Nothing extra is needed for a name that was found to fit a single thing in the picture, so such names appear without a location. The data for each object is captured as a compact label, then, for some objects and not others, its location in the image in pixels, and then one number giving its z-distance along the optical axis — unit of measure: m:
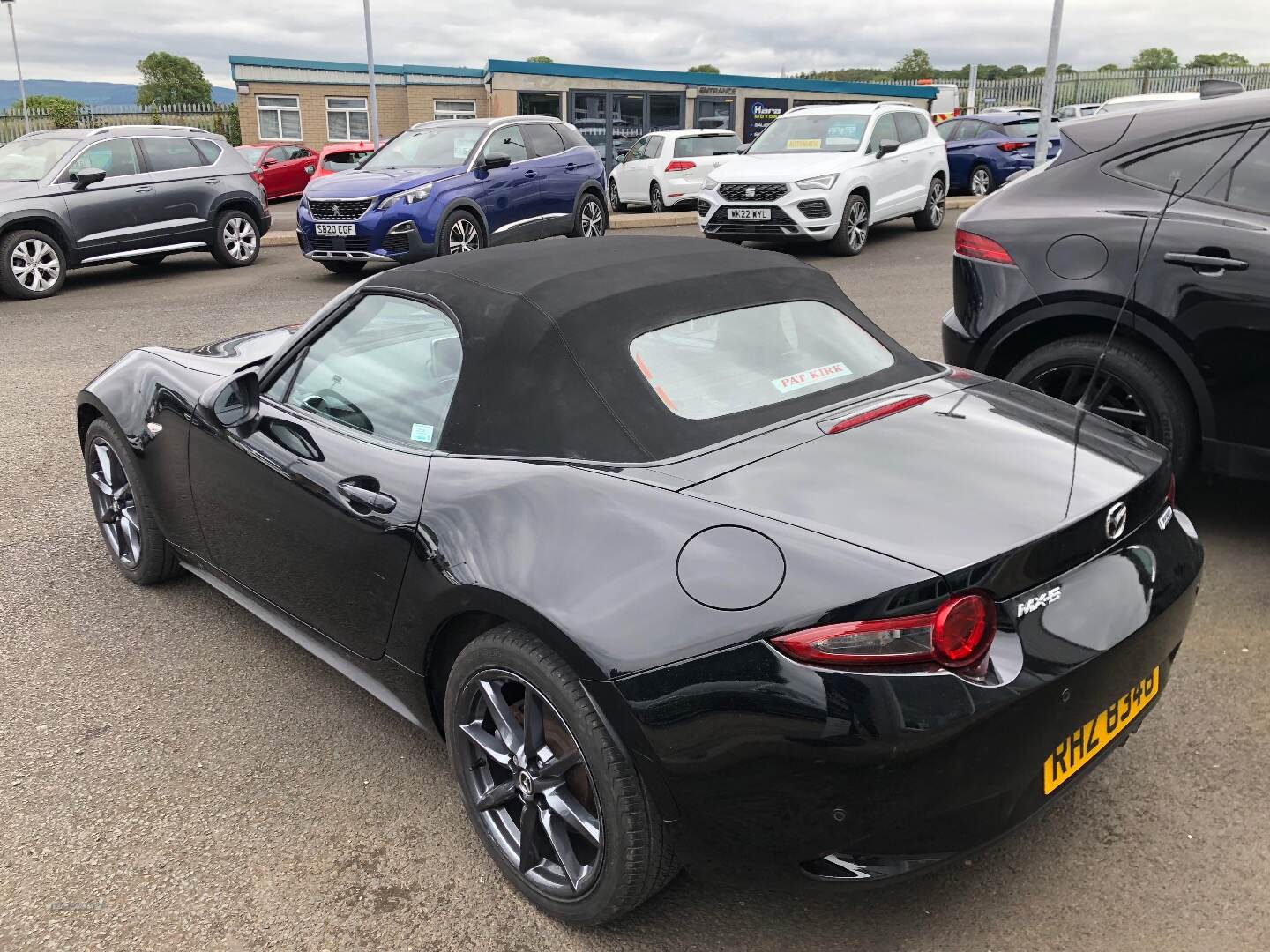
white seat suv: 12.30
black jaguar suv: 3.98
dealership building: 32.91
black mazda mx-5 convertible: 2.01
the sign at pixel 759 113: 36.53
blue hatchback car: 19.23
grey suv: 11.27
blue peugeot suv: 11.15
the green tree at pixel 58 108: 39.44
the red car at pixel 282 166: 23.20
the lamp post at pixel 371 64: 25.19
